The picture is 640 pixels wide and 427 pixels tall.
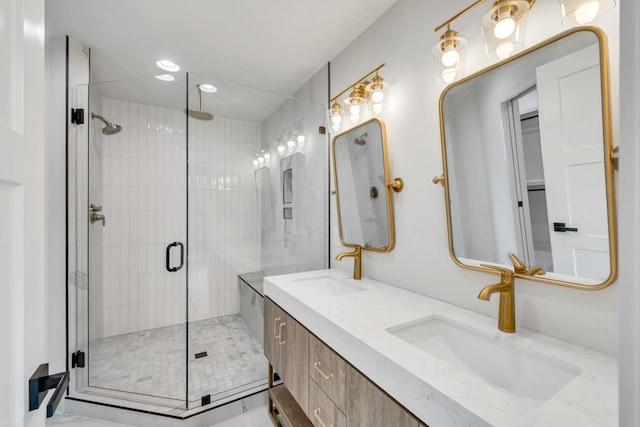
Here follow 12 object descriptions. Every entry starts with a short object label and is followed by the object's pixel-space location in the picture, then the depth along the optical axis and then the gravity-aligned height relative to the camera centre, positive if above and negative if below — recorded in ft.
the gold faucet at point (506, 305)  3.18 -1.06
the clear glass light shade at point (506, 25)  3.15 +2.26
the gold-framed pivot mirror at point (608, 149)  2.64 +0.61
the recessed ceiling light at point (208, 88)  6.99 +3.56
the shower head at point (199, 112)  7.06 +2.96
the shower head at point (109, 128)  7.68 +2.98
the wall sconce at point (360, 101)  5.26 +2.51
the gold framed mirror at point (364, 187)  5.27 +0.71
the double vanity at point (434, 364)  2.03 -1.43
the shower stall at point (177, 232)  6.51 -0.21
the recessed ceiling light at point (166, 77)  7.13 +3.95
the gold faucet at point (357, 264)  5.74 -0.94
